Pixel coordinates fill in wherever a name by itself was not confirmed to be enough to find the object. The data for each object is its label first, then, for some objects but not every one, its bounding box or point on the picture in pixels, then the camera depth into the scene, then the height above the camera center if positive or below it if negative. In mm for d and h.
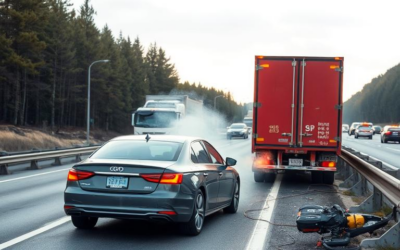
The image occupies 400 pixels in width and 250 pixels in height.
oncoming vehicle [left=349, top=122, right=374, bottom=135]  75594 -1672
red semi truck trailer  14727 +114
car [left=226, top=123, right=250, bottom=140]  57119 -1753
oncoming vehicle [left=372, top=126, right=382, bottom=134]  97638 -2291
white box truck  29984 -366
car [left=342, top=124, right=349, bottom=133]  111438 -2421
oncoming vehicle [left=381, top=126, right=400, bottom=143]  49688 -1505
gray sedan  7438 -962
